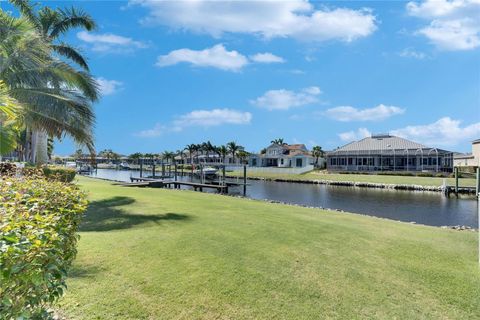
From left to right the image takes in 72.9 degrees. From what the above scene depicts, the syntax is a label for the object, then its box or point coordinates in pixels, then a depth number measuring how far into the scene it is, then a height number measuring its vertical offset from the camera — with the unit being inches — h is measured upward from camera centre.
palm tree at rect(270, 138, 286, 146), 3449.8 +252.9
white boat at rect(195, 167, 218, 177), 2315.5 -54.2
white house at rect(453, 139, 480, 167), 2131.6 +47.2
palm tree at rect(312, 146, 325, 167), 3006.9 +120.2
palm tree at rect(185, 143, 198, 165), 3870.3 +194.7
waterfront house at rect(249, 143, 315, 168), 2743.6 +69.9
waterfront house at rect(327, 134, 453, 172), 1974.7 +59.0
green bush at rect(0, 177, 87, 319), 73.6 -23.3
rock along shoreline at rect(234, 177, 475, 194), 1346.1 -97.3
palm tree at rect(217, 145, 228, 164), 3569.4 +147.6
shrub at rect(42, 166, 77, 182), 590.1 -15.4
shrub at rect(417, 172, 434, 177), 1813.7 -48.1
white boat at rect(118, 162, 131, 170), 3896.7 -36.9
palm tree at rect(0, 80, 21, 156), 293.9 +25.1
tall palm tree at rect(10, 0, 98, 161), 474.6 +156.3
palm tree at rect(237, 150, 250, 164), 3504.4 +103.5
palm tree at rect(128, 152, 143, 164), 4958.2 +137.6
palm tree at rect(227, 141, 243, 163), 3528.5 +190.6
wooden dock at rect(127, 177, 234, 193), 1043.4 -82.3
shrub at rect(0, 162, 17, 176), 496.7 -5.7
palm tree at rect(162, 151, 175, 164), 4338.1 +138.3
